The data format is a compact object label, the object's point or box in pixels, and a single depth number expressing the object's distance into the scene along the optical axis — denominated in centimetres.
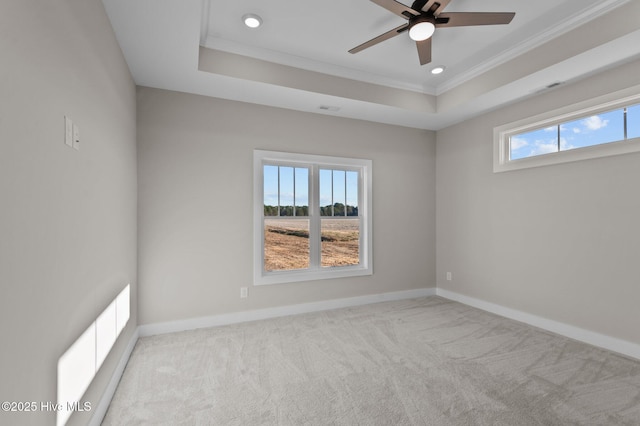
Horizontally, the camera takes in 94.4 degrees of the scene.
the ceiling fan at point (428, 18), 205
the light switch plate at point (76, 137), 146
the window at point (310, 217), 373
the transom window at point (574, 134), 272
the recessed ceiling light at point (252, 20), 253
